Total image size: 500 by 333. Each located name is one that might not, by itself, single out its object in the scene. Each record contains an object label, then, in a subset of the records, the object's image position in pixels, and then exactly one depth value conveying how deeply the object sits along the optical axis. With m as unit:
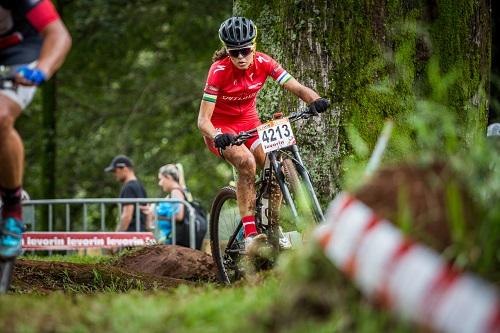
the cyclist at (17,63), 10.62
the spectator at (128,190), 26.73
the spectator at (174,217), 25.45
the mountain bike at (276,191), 13.99
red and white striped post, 6.63
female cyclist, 14.77
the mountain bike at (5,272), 10.91
